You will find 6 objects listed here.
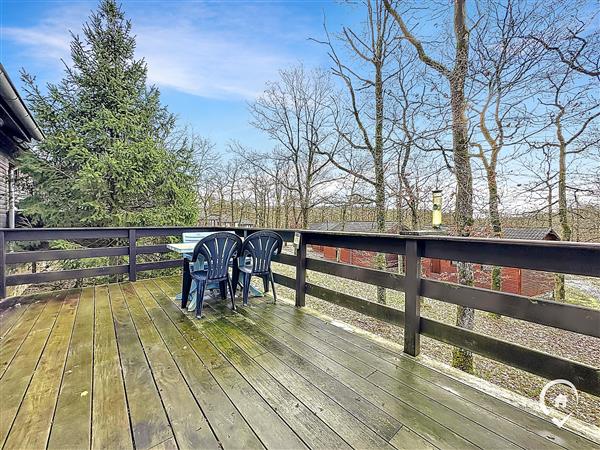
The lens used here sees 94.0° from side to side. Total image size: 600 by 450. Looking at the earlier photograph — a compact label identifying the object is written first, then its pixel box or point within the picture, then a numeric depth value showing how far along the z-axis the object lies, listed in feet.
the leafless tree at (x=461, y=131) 15.28
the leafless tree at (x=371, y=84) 23.15
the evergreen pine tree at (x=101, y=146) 20.59
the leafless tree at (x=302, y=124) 33.17
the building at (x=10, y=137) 11.05
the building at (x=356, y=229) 24.97
